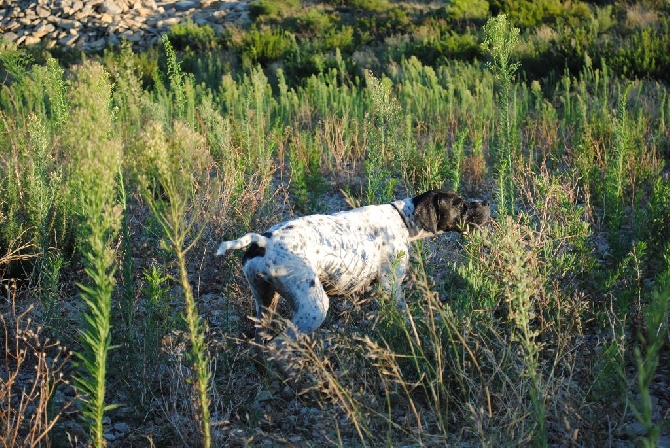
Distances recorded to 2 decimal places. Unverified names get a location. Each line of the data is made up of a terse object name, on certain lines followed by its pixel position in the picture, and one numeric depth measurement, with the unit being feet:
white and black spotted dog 11.43
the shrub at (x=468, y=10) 53.47
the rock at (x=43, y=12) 71.05
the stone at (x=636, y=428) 10.09
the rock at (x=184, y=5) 75.25
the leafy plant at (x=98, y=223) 7.50
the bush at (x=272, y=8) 68.27
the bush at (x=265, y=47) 48.73
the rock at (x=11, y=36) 65.47
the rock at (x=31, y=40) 64.48
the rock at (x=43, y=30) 66.76
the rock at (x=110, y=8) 71.51
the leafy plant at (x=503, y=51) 15.11
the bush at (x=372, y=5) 67.67
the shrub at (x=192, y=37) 58.08
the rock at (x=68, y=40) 64.64
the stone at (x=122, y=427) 10.73
